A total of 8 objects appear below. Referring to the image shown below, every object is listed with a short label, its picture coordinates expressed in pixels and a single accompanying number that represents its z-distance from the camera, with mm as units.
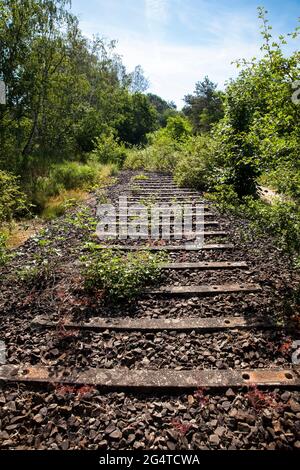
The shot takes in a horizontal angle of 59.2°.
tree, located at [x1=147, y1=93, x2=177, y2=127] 63950
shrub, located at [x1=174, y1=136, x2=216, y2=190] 8203
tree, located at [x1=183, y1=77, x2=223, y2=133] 30922
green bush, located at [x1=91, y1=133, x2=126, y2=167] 14492
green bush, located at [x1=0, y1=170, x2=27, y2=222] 3869
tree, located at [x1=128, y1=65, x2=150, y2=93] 35875
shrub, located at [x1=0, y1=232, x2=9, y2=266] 3160
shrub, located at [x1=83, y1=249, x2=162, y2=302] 2955
